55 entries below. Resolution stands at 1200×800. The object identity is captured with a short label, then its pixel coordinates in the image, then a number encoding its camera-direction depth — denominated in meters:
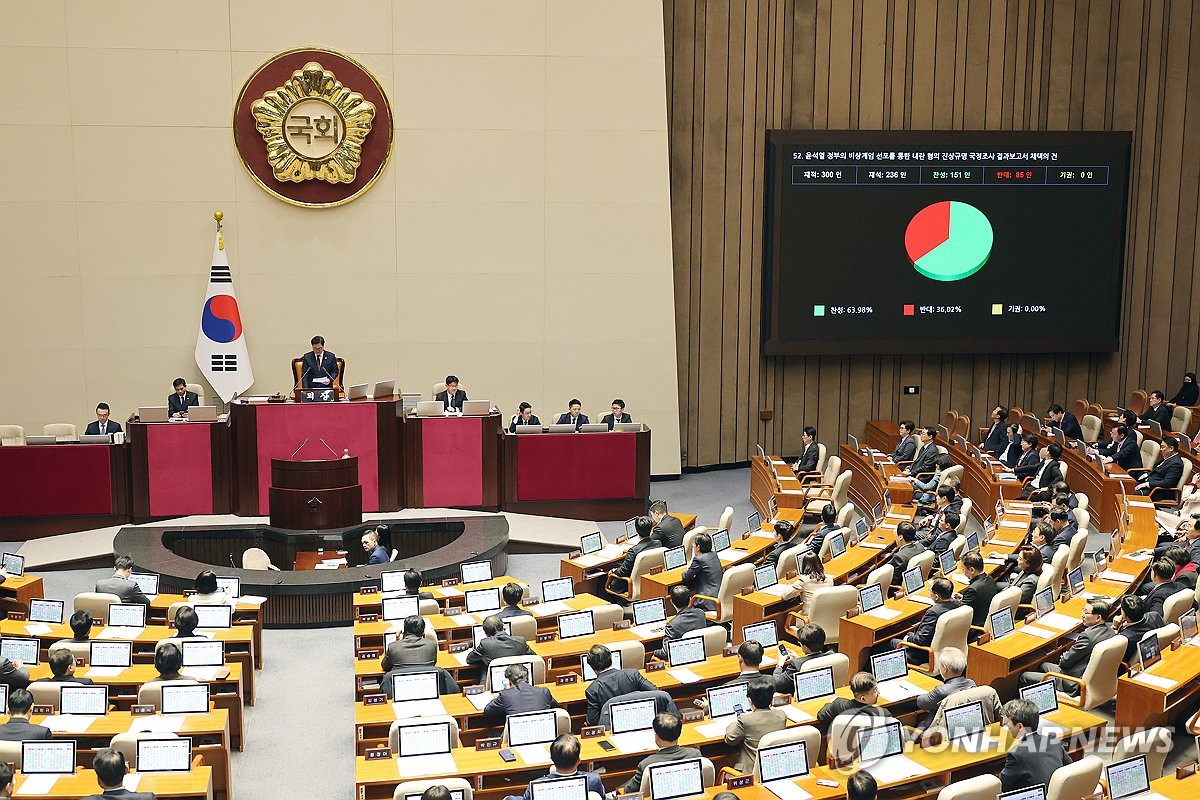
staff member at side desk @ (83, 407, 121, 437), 13.29
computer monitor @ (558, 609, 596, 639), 8.55
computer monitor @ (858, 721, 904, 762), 6.27
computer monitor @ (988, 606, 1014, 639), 8.27
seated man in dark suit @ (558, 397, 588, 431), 14.14
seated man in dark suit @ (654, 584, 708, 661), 8.35
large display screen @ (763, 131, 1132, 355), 16.27
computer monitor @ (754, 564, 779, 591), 9.70
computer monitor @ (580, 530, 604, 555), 11.23
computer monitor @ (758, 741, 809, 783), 6.03
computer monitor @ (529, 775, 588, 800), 5.58
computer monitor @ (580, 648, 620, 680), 7.42
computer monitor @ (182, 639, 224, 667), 7.83
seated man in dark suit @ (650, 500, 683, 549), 11.26
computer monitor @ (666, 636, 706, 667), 7.90
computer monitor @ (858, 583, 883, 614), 8.91
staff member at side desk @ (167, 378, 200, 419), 13.82
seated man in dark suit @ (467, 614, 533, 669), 7.83
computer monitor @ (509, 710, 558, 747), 6.54
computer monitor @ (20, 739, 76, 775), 6.12
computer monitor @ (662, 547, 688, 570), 10.60
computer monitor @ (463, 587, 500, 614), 9.29
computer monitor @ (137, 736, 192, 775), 6.18
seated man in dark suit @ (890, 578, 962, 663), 8.36
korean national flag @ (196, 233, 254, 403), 14.80
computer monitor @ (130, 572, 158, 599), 9.73
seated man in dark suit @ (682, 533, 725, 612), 9.97
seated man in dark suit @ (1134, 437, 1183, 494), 13.14
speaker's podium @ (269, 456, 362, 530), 12.07
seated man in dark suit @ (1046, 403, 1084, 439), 15.23
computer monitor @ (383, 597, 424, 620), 9.06
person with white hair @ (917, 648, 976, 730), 6.85
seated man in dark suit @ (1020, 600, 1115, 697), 7.82
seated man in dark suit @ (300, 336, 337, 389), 13.23
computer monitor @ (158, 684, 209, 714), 7.00
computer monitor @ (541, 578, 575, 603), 9.48
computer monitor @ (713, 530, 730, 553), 11.23
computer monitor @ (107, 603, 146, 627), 8.66
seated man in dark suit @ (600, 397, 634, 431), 14.27
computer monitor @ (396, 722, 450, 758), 6.41
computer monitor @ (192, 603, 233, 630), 8.89
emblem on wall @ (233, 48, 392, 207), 14.77
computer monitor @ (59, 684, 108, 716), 6.94
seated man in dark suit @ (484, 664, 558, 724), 6.87
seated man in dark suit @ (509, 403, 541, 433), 14.14
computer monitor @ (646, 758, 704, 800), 5.77
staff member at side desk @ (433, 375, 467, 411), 13.92
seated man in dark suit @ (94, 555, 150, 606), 9.19
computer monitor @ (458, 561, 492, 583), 10.04
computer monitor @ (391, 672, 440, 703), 7.25
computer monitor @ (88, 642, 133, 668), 7.78
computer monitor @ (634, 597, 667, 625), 8.85
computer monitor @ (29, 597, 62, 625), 8.93
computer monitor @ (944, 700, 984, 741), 6.41
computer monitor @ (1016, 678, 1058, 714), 6.82
